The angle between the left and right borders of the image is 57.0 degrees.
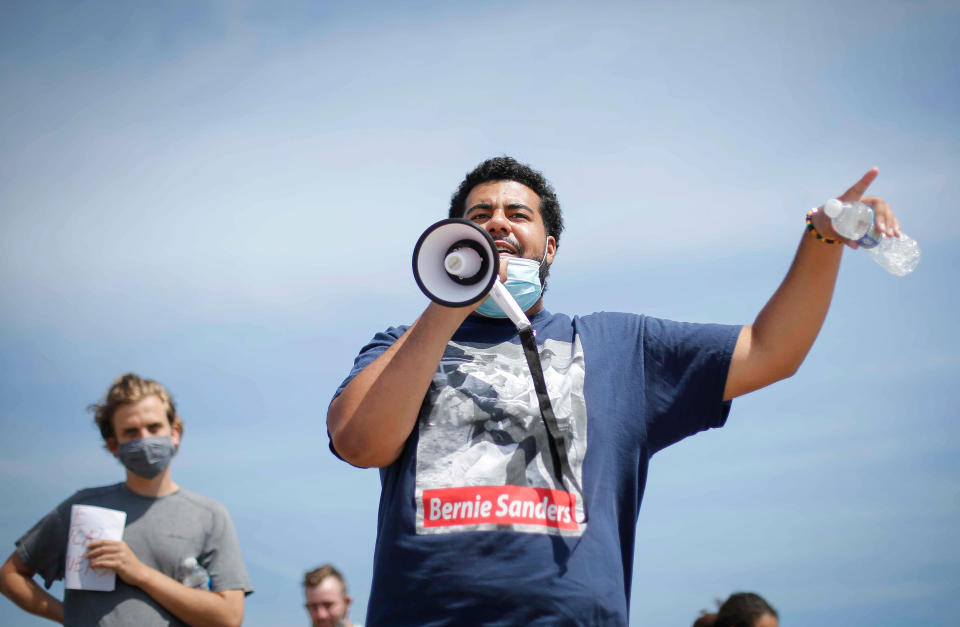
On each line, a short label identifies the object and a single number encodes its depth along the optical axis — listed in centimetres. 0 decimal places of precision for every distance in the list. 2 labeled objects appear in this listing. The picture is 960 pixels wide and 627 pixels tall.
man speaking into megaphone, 256
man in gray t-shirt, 415
